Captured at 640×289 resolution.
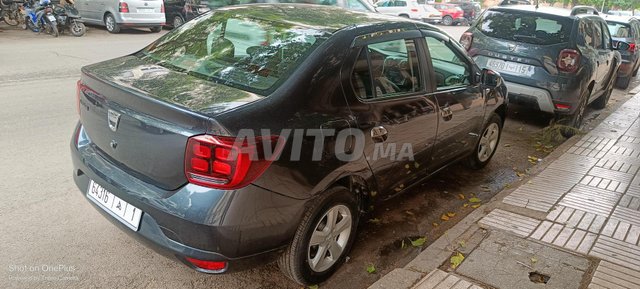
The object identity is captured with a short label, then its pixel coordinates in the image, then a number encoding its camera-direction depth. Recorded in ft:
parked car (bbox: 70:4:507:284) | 7.36
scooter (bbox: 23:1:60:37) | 40.96
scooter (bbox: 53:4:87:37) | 42.01
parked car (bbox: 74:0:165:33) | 45.44
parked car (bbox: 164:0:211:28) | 53.98
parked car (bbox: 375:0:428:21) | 79.15
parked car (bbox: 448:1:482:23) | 98.12
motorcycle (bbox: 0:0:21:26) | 44.98
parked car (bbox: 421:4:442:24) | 84.82
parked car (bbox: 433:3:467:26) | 91.20
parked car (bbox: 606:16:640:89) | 33.71
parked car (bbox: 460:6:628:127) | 19.80
